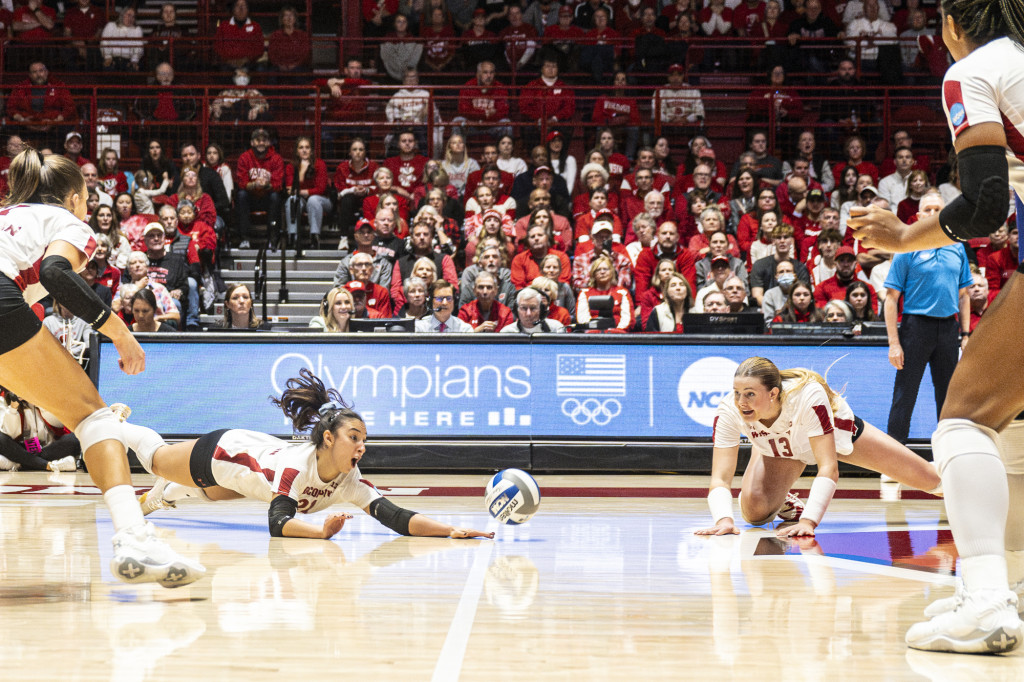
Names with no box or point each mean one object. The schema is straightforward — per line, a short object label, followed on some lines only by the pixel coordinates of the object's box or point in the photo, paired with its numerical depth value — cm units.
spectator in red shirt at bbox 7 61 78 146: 1524
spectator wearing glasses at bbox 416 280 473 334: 988
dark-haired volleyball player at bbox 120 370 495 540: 526
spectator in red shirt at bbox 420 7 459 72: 1670
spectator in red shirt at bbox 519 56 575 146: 1557
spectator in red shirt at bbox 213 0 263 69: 1670
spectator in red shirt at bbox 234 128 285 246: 1420
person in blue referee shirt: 793
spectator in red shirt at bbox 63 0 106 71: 1680
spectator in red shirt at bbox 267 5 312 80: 1664
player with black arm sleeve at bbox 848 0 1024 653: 303
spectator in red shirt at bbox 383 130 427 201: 1451
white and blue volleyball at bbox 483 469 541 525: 549
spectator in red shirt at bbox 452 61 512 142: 1552
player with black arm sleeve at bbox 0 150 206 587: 372
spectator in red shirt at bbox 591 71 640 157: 1536
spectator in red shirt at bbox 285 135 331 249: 1409
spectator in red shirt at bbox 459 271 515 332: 1038
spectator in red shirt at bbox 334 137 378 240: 1412
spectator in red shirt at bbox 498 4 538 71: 1652
